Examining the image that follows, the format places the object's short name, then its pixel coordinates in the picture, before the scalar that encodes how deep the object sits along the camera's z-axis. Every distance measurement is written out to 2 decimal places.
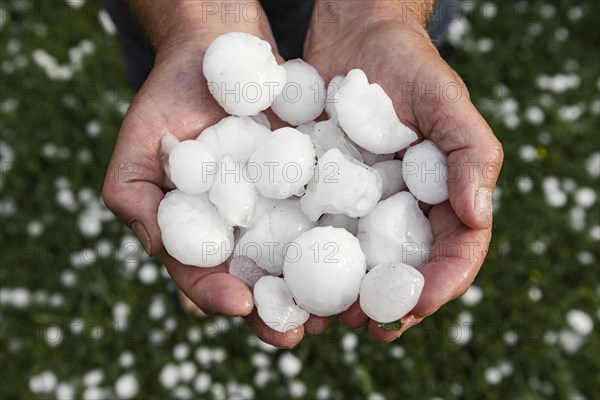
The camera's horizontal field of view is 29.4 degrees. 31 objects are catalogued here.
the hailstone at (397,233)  0.50
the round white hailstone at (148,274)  0.66
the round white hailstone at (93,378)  0.63
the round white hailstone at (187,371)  0.63
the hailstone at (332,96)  0.54
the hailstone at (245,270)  0.50
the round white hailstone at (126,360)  0.64
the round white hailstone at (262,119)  0.55
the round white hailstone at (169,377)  0.63
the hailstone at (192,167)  0.50
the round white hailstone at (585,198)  0.69
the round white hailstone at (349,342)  0.63
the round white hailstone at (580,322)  0.64
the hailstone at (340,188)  0.50
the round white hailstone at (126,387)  0.63
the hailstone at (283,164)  0.50
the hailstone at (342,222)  0.52
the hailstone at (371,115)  0.52
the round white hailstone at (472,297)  0.65
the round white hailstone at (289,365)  0.62
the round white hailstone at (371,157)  0.54
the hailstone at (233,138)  0.53
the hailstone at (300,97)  0.54
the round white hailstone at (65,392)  0.63
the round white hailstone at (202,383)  0.63
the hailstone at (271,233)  0.51
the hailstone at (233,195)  0.50
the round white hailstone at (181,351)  0.64
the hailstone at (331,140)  0.53
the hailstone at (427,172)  0.50
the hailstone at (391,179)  0.53
